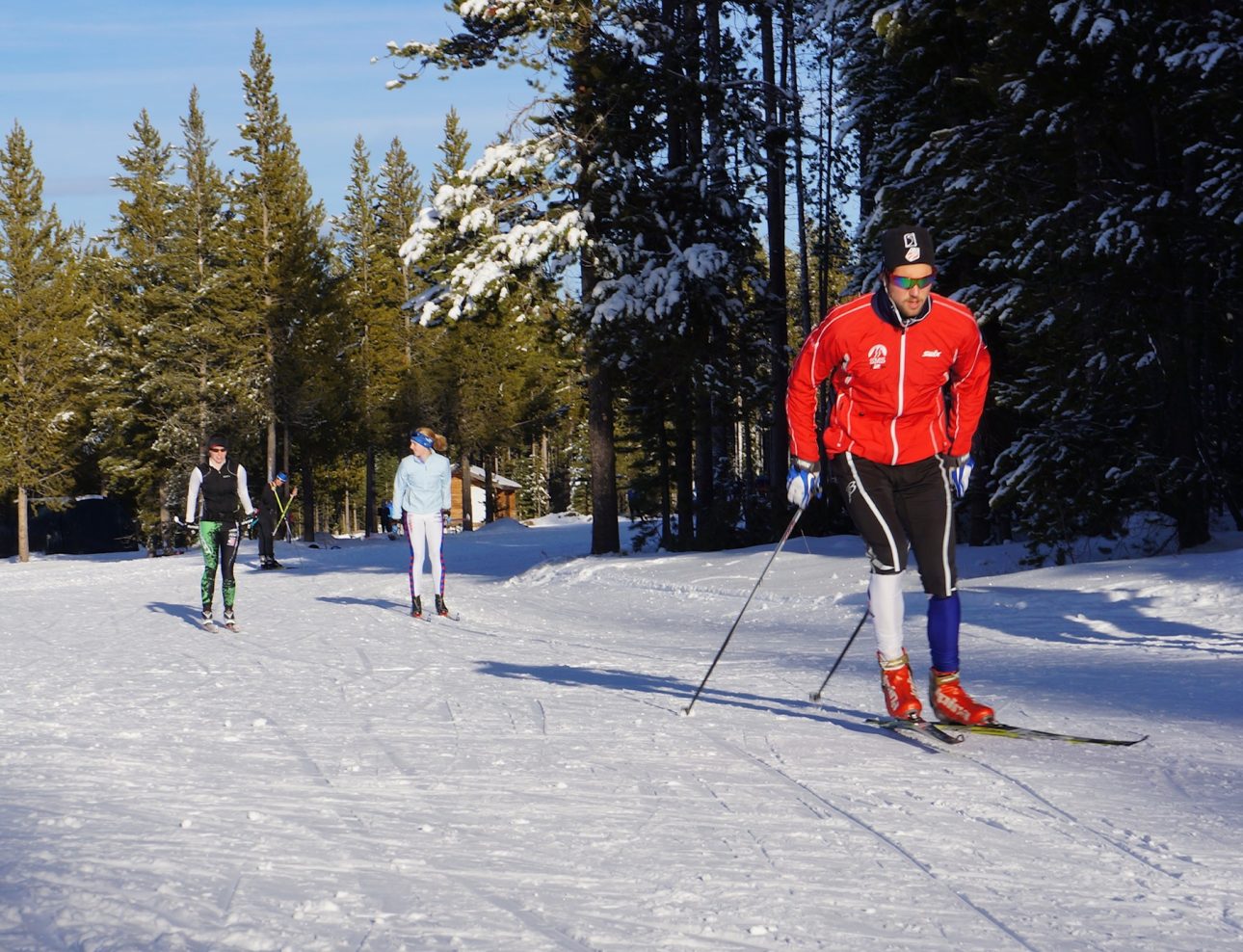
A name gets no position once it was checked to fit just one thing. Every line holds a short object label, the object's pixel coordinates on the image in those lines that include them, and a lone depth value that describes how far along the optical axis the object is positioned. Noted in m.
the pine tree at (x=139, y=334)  57.25
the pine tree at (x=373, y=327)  64.19
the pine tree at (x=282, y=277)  55.78
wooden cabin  98.62
